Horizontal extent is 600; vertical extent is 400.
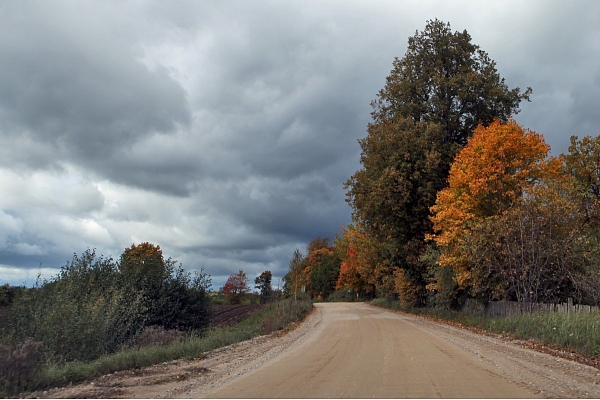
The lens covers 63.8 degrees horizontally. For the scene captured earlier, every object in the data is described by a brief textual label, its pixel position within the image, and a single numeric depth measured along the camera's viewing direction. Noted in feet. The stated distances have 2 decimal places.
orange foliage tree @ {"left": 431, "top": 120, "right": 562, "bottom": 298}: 77.87
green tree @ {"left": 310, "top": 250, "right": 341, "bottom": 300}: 308.40
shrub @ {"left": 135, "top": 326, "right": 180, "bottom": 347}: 62.78
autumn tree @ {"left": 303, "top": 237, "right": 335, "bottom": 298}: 313.32
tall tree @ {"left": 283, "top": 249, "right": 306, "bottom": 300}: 215.51
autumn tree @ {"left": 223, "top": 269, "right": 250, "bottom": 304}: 287.44
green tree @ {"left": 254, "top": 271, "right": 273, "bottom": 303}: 337.11
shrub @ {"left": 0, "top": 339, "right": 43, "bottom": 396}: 30.99
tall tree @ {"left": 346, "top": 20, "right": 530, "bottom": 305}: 100.68
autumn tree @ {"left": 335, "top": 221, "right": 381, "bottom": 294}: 148.82
